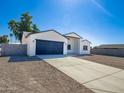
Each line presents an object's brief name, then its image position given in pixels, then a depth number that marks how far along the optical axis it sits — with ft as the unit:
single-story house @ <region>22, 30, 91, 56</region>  36.24
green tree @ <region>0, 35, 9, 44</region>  120.04
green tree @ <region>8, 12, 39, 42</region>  72.91
